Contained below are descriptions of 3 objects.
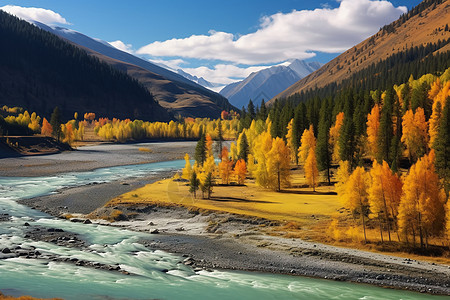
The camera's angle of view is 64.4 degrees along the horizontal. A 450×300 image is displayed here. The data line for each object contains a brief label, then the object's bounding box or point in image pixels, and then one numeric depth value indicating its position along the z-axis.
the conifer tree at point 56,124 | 190.44
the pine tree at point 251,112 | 185.88
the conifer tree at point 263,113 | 156.60
